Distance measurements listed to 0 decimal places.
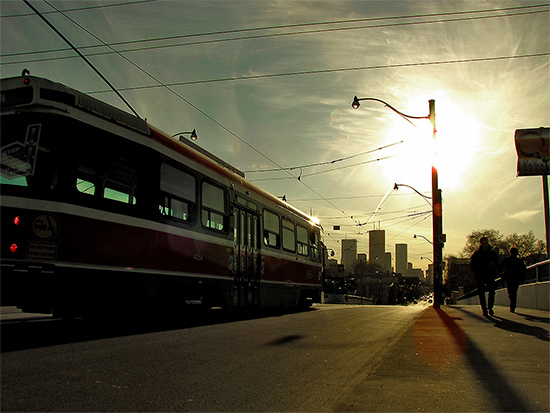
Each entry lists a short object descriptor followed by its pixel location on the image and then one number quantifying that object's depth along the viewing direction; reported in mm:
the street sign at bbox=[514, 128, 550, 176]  24469
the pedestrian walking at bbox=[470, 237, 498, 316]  10516
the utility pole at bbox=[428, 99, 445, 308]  20562
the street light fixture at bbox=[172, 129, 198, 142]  26023
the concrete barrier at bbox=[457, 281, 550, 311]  13484
